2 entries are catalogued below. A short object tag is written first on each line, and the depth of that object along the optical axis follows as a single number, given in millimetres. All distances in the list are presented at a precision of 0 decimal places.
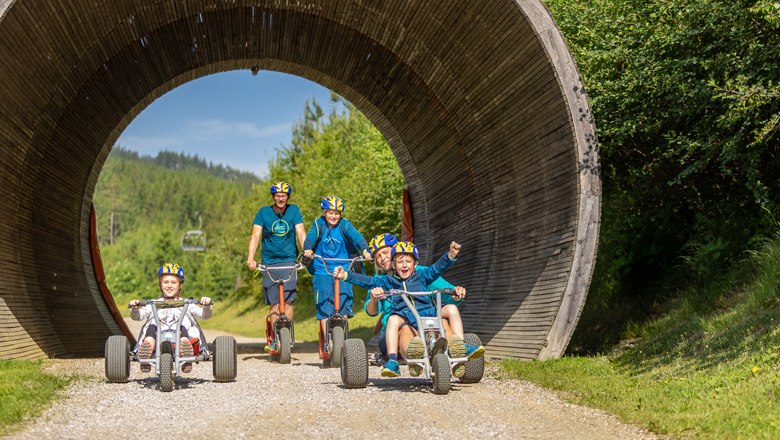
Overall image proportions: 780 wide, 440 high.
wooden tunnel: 10109
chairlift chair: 58781
